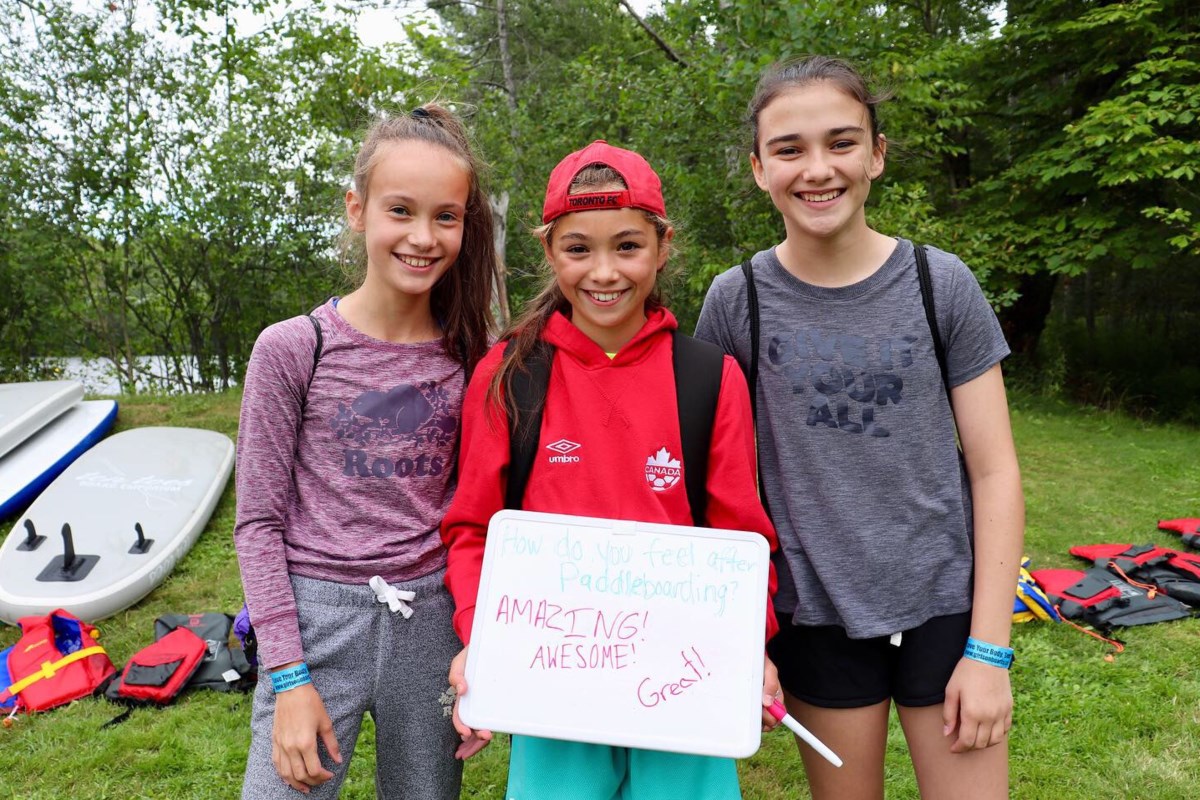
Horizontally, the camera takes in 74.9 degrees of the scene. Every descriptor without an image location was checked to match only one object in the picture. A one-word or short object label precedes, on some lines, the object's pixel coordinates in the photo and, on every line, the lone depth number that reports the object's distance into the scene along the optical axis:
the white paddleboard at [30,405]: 6.53
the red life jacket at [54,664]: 3.98
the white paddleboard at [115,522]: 4.85
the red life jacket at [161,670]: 4.01
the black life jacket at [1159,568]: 4.93
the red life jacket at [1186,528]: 5.84
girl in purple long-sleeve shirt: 1.78
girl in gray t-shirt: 1.77
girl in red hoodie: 1.74
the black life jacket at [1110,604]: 4.70
